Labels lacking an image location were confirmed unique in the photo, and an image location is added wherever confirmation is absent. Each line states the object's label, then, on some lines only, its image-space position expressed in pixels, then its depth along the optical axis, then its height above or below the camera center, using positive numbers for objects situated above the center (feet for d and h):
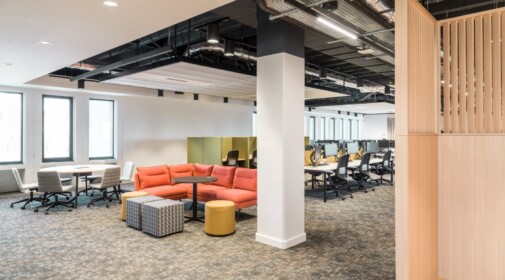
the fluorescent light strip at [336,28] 12.51 +4.69
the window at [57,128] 29.35 +1.20
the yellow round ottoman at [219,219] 15.70 -3.88
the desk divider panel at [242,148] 33.72 -0.78
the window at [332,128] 62.03 +2.43
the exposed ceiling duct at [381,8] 11.76 +5.05
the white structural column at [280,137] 14.08 +0.16
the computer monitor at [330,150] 28.48 -0.85
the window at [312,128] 56.24 +2.25
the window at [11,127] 27.48 +1.19
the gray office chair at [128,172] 26.25 -2.64
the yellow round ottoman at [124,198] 18.63 -3.34
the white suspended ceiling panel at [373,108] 45.64 +5.28
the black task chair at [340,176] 24.90 -2.78
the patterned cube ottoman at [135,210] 16.66 -3.65
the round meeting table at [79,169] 22.48 -2.04
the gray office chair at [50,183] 20.74 -2.75
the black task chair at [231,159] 31.90 -1.82
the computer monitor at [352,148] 31.81 -0.77
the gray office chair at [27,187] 21.89 -3.15
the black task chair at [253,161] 33.19 -2.19
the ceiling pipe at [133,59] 18.47 +5.03
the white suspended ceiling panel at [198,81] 21.07 +4.78
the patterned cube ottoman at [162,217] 15.42 -3.79
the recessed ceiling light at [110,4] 10.08 +4.39
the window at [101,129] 31.58 +1.22
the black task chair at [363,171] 28.02 -2.72
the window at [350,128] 67.92 +2.54
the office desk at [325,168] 24.06 -2.21
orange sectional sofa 19.07 -2.83
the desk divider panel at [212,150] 32.09 -0.96
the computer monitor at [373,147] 35.17 -0.73
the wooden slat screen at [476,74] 9.35 +2.01
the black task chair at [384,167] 31.24 -2.63
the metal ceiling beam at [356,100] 40.93 +5.55
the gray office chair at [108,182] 22.53 -2.93
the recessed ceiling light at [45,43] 14.40 +4.48
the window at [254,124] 44.91 +2.37
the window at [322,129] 58.70 +2.15
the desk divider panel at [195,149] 34.27 -0.91
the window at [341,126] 64.68 +2.85
